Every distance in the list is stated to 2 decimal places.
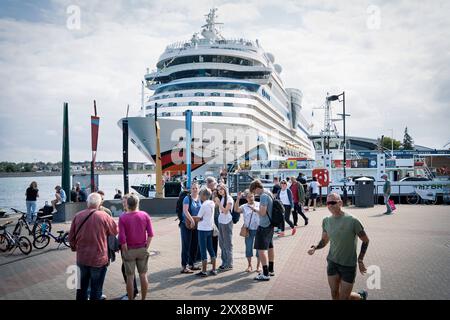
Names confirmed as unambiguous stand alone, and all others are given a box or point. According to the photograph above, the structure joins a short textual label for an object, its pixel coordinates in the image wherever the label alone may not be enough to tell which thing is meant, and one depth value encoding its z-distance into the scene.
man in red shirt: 4.92
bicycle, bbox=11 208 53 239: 9.91
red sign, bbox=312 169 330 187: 21.39
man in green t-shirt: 4.58
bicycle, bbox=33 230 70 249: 9.54
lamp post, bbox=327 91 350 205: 26.17
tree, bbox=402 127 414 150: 106.91
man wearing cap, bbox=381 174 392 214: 16.02
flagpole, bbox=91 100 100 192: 14.88
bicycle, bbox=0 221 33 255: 9.02
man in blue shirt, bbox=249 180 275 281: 6.55
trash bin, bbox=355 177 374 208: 19.00
